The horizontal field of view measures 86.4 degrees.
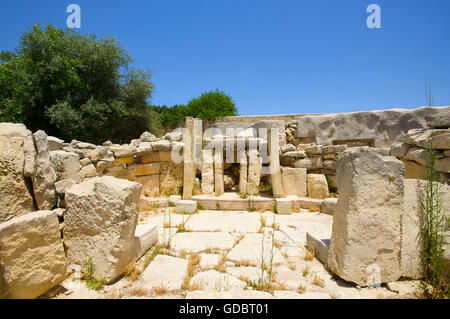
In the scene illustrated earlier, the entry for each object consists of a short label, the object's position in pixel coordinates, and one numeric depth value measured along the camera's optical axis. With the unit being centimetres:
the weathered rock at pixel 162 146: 602
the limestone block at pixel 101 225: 222
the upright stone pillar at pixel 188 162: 559
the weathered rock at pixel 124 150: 552
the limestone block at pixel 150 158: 607
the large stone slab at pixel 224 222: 404
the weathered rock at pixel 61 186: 247
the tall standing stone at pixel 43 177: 231
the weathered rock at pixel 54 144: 513
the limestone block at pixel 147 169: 591
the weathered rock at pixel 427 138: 327
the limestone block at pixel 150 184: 594
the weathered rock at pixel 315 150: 574
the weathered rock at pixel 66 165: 291
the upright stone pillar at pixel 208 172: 582
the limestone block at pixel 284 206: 497
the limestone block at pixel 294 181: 572
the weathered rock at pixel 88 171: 485
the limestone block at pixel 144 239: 280
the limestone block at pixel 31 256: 173
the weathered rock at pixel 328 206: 495
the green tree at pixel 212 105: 1513
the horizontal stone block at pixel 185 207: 505
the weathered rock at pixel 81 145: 539
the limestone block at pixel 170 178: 622
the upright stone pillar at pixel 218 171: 566
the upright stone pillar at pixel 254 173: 559
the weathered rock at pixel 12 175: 212
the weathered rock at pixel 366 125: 609
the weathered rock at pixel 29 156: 226
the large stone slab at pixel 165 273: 230
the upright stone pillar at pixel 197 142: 591
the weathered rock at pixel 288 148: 604
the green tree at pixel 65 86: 966
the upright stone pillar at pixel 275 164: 543
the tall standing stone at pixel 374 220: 217
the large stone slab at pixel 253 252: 282
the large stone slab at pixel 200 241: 323
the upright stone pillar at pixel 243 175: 563
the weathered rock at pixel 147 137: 650
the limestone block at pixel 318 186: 550
